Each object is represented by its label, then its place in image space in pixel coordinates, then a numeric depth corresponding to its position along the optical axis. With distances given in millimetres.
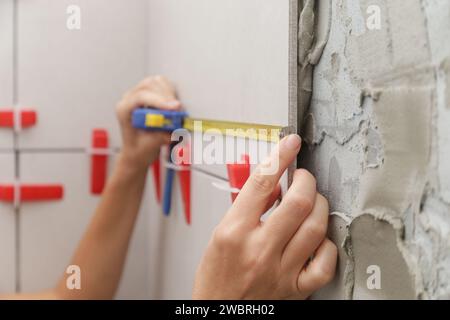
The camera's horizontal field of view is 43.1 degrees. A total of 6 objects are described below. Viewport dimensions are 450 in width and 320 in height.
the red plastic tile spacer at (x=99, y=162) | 1164
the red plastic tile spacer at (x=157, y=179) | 1134
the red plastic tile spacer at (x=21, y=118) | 1118
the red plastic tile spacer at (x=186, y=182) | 936
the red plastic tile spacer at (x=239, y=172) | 654
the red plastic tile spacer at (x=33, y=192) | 1131
